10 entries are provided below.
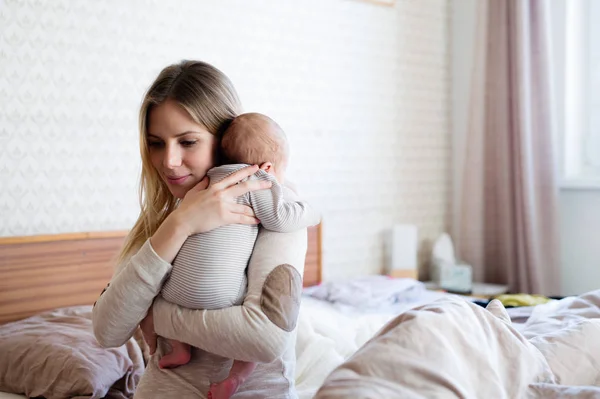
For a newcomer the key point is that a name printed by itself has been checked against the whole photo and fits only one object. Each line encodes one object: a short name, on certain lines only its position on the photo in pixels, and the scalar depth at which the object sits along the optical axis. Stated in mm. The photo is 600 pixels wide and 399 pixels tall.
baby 1270
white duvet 1009
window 3586
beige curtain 3570
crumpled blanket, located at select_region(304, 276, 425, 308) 2914
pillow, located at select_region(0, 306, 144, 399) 1870
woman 1241
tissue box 3607
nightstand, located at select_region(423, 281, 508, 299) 3537
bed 1885
